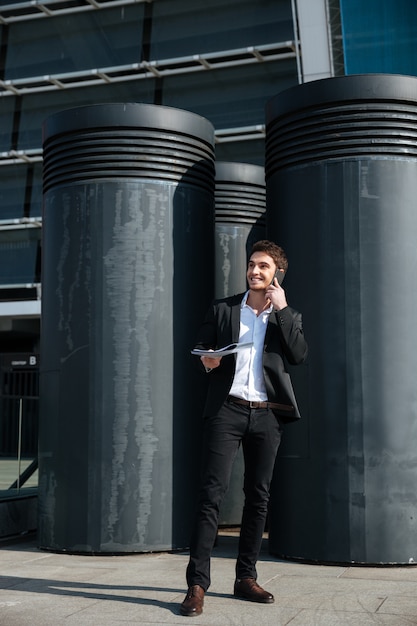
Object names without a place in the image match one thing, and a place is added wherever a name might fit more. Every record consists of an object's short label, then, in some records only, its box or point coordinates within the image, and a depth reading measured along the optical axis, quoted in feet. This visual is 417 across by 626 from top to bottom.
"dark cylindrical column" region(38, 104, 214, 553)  22.11
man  15.76
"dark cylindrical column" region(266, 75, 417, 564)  20.15
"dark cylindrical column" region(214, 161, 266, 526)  29.68
